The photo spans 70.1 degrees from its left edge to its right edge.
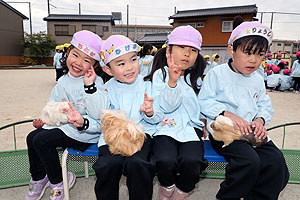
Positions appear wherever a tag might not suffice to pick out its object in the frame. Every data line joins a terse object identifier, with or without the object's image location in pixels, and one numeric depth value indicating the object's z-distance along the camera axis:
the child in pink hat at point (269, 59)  10.74
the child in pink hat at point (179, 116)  1.39
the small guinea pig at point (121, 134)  1.35
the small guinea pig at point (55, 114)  1.60
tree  24.97
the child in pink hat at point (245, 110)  1.37
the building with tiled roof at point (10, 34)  24.23
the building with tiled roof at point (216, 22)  18.05
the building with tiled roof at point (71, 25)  27.89
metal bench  1.51
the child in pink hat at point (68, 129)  1.58
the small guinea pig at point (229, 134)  1.47
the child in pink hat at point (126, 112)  1.35
